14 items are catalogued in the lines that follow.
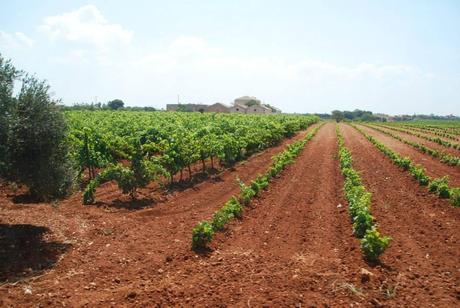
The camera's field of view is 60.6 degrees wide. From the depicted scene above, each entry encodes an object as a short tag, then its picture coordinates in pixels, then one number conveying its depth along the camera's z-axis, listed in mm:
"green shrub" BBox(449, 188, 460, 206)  12938
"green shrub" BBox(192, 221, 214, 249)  9367
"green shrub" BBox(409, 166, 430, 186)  16453
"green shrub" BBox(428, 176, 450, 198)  14117
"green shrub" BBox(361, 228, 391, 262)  8578
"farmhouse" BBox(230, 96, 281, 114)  117375
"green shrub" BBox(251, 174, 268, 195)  14906
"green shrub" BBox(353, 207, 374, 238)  10148
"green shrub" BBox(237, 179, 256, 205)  13383
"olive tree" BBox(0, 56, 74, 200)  8502
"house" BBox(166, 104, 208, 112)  126456
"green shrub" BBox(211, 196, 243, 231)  10617
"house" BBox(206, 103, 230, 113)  108625
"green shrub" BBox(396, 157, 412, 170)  20422
